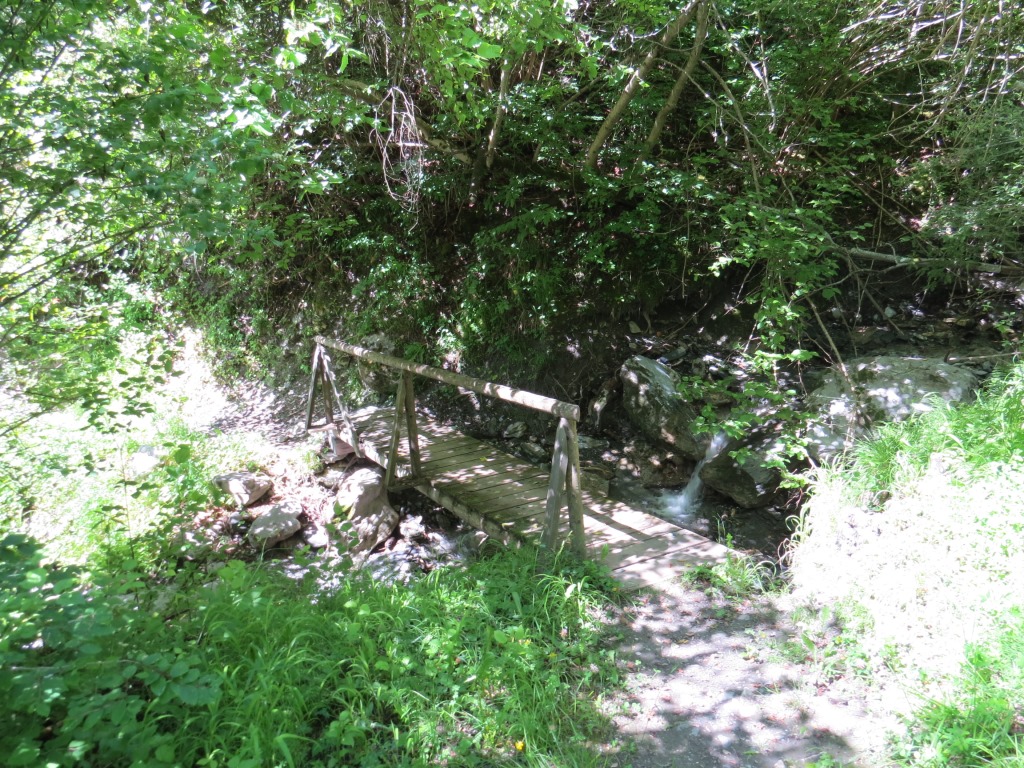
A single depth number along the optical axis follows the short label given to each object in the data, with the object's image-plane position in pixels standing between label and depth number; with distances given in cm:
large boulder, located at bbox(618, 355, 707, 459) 641
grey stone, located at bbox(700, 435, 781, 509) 562
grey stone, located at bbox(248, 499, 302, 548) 532
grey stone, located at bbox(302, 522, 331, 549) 549
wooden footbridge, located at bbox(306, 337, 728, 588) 389
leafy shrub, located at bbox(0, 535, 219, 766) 197
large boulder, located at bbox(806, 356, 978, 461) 495
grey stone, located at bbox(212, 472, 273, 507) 582
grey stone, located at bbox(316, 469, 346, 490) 627
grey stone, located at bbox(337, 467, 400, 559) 554
